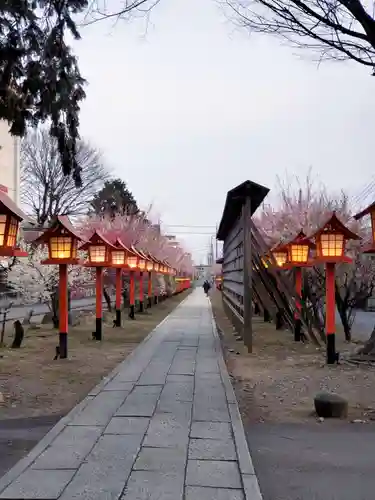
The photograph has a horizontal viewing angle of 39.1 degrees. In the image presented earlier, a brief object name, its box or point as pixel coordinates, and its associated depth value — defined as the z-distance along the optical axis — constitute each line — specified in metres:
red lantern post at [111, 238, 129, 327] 17.30
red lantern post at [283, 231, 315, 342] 14.38
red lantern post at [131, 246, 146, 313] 22.88
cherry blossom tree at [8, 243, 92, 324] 19.75
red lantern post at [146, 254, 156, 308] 26.88
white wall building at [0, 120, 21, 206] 31.47
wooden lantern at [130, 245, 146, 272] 21.97
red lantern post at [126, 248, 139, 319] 20.84
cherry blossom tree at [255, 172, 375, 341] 19.91
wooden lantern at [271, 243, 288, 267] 15.98
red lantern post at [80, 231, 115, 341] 14.77
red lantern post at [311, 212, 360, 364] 10.64
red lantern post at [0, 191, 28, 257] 7.50
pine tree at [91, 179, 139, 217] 41.94
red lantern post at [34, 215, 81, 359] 11.18
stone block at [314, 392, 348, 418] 6.29
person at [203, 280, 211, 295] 60.06
